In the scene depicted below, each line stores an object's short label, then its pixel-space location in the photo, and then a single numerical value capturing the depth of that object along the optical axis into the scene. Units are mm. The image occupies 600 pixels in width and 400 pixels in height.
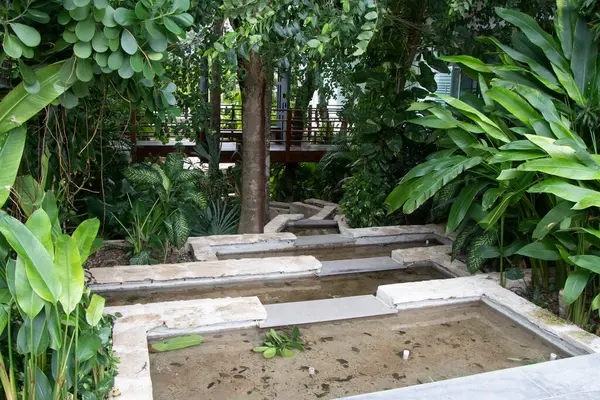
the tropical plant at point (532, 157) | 3717
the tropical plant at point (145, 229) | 5191
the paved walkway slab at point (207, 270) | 4566
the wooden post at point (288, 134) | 9547
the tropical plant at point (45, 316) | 2389
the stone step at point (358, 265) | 5160
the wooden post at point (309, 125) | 10133
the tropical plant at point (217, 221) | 6256
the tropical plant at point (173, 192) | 5129
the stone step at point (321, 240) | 5957
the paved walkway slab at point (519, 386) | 2830
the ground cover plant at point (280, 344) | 3611
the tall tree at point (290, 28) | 3160
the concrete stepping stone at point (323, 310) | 4031
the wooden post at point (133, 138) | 7218
